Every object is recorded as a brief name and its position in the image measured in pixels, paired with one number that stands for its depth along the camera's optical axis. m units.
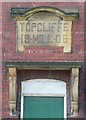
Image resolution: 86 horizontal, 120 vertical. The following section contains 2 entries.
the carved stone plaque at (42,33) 12.74
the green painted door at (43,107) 12.78
